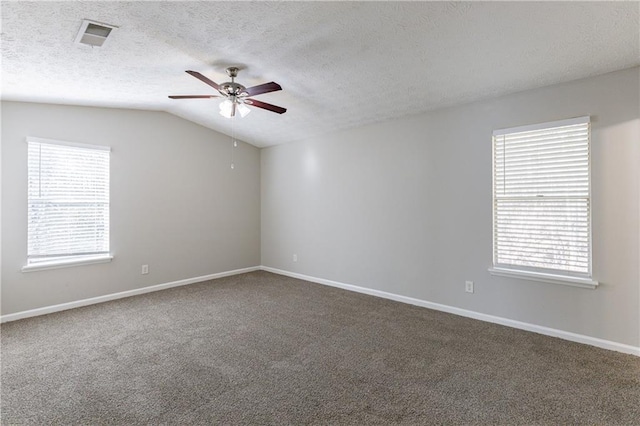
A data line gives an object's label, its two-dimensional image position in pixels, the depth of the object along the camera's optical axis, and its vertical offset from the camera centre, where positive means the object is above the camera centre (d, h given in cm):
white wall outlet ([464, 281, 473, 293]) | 369 -81
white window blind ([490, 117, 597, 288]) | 302 +15
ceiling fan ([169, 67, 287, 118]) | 290 +116
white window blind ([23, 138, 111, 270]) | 384 +13
